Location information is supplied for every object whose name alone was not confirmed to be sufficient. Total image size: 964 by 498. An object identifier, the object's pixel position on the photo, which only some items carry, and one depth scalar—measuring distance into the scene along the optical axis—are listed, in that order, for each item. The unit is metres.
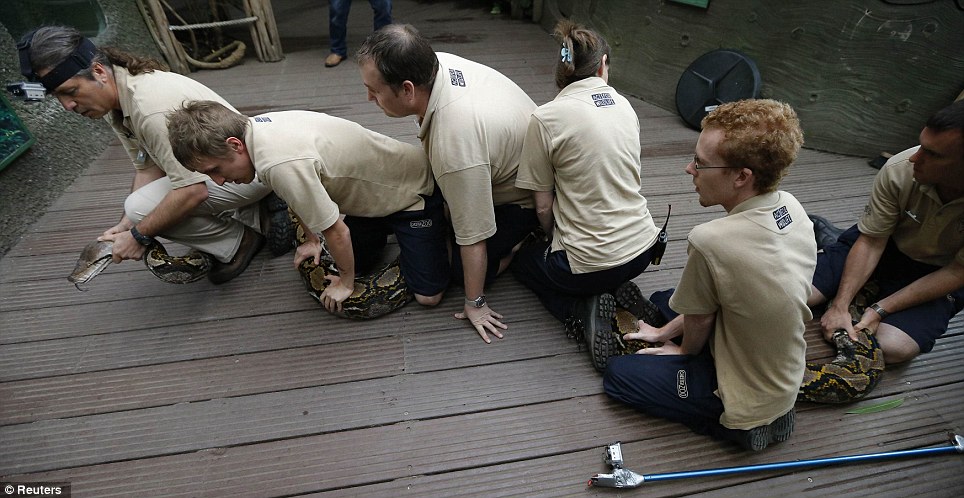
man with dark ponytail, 1.93
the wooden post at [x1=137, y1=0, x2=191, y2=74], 4.53
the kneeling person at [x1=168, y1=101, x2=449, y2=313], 1.82
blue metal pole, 1.70
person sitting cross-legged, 1.40
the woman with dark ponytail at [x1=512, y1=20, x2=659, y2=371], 1.89
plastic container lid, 3.73
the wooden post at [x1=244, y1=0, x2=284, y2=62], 4.91
